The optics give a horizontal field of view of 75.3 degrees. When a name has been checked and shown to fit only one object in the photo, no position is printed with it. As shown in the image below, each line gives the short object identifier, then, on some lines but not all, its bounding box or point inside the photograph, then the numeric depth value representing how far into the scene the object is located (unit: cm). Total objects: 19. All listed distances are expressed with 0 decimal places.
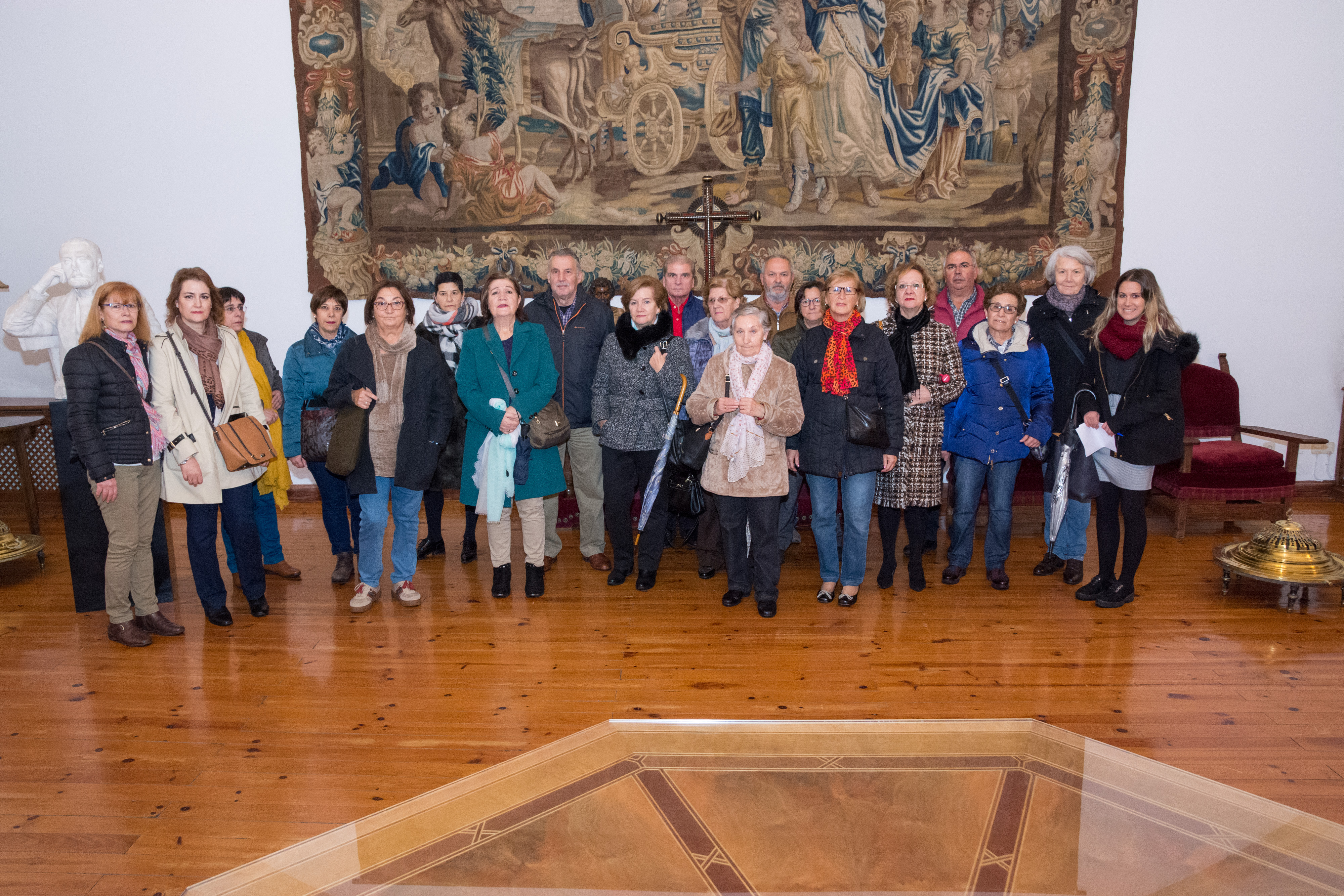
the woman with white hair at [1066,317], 461
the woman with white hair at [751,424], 422
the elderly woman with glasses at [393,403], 443
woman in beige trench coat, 418
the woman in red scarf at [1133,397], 426
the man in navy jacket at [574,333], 488
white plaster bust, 462
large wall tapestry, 643
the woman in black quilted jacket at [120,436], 390
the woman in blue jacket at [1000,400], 464
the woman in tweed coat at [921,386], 453
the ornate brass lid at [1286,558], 457
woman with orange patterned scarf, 432
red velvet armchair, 570
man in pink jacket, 485
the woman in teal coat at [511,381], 451
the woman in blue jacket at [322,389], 495
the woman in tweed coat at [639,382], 464
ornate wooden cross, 655
